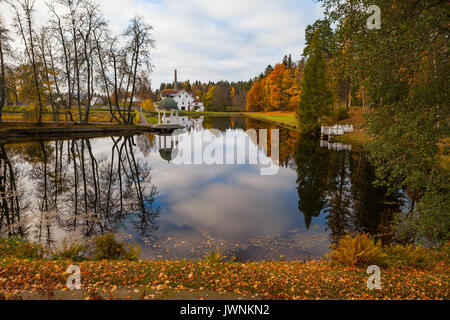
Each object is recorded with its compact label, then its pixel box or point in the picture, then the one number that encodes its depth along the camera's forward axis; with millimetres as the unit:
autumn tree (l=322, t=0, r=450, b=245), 5277
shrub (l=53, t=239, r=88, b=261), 6017
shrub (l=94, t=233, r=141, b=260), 6164
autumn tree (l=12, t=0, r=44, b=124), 26594
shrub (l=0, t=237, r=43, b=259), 5926
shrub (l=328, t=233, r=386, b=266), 5395
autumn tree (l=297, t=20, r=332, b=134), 29094
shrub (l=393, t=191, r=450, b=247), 5398
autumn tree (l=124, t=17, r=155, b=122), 32250
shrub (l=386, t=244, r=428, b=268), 5430
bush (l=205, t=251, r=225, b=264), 5638
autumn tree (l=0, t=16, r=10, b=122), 24250
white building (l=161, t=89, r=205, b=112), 89000
